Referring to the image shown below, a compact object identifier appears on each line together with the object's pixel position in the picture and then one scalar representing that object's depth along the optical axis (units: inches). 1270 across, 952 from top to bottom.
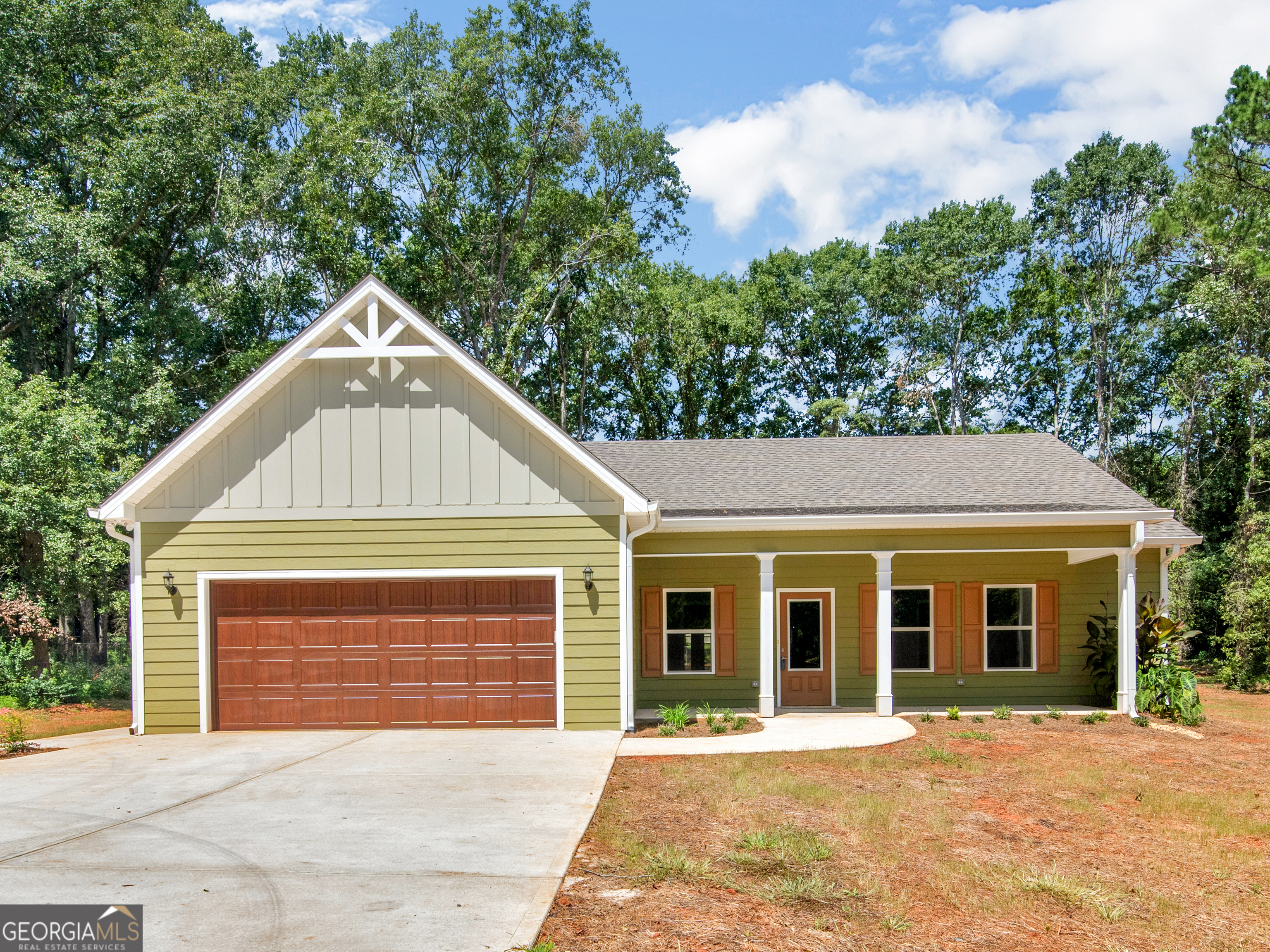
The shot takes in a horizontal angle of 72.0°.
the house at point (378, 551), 437.1
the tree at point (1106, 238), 1072.8
